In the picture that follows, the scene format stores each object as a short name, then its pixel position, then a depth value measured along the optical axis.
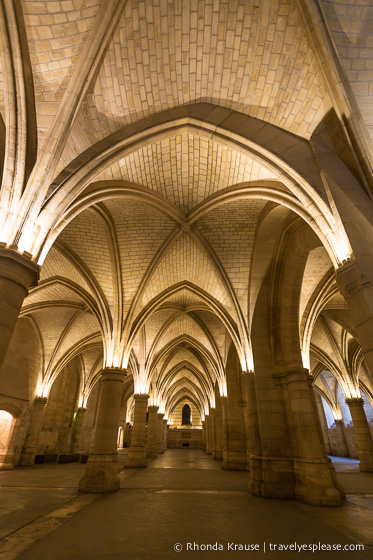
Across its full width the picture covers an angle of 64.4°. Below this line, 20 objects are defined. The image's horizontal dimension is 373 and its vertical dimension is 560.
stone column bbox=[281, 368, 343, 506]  7.14
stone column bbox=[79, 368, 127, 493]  8.57
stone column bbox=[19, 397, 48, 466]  15.57
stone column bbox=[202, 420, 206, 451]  31.78
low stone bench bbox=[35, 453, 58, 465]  16.52
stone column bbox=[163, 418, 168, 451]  29.75
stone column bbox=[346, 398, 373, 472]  14.41
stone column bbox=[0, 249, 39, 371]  4.10
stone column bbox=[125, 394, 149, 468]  14.54
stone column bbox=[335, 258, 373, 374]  4.12
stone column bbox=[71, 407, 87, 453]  21.48
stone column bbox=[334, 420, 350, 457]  24.28
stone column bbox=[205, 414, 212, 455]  25.31
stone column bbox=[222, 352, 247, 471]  14.11
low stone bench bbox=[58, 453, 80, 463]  17.25
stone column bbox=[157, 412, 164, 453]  26.54
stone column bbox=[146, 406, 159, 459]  20.25
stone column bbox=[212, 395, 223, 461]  19.57
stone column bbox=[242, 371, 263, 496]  8.16
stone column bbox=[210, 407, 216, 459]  20.46
